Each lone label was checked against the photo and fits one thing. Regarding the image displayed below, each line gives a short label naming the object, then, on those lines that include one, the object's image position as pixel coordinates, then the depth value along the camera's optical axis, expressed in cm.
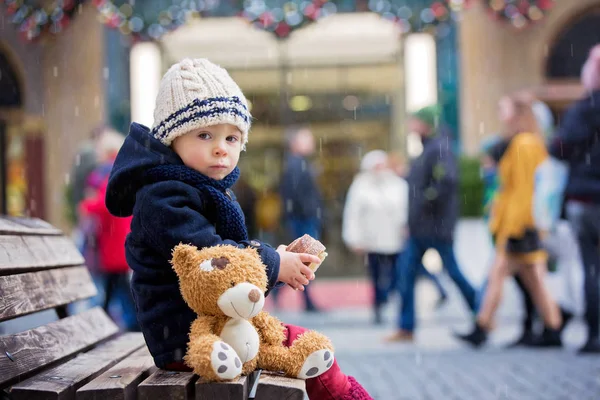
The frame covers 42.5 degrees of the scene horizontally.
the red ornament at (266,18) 1081
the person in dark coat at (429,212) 714
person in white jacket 889
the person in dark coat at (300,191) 933
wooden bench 224
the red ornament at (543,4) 1061
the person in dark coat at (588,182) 608
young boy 246
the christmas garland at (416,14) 1091
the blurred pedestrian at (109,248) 680
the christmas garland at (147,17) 1079
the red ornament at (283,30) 1084
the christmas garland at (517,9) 1059
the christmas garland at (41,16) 935
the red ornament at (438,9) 1084
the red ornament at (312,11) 1077
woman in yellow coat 655
